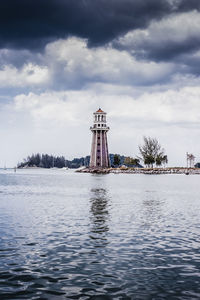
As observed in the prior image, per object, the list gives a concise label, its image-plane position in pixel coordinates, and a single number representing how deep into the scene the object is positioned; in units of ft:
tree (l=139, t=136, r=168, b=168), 642.63
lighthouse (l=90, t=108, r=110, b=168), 543.39
